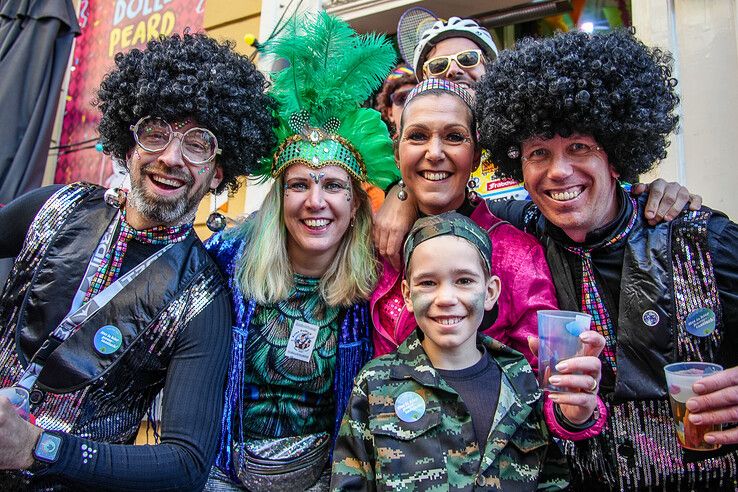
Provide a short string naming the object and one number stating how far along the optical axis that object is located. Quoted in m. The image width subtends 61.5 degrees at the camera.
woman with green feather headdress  2.67
